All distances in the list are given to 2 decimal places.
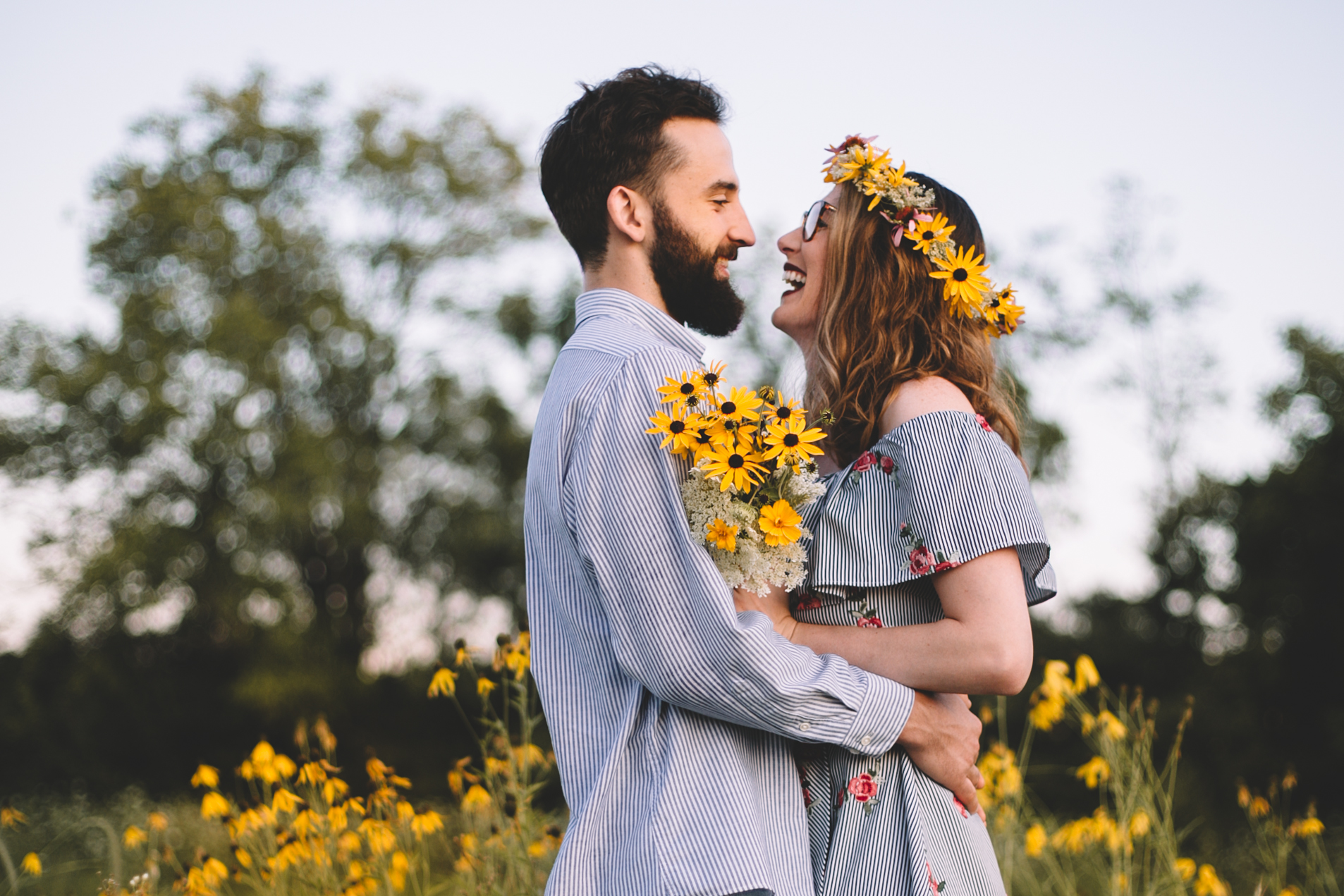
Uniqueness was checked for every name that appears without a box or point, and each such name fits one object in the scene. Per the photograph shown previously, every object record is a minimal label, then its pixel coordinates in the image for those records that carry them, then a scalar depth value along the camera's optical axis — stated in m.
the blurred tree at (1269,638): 9.39
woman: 1.64
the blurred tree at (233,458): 13.88
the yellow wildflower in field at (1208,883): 3.89
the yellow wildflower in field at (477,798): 3.26
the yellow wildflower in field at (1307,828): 4.08
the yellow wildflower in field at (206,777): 3.63
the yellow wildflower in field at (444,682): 3.06
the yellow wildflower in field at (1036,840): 4.06
